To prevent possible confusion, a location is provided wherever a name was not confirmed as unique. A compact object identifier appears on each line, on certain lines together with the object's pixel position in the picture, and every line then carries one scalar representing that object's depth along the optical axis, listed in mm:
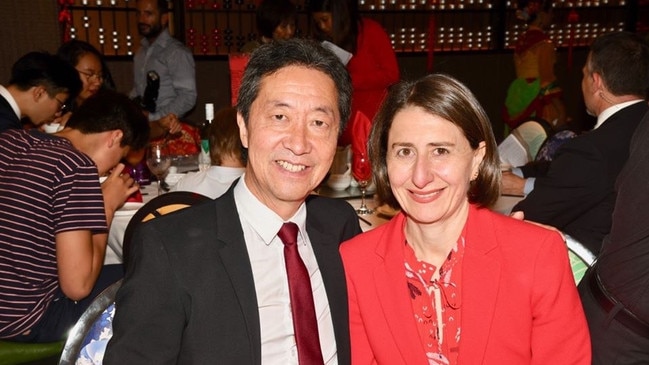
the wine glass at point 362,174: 2967
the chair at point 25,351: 2482
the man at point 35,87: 3322
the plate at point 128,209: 2891
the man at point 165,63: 5495
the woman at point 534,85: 6352
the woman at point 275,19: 4848
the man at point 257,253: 1430
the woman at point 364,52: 4934
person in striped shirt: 2373
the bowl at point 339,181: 3383
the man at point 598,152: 2680
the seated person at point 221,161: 2791
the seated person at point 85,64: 4648
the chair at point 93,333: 1660
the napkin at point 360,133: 3096
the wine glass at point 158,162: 3262
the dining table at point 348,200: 2838
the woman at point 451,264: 1541
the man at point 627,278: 1786
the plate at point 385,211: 2836
